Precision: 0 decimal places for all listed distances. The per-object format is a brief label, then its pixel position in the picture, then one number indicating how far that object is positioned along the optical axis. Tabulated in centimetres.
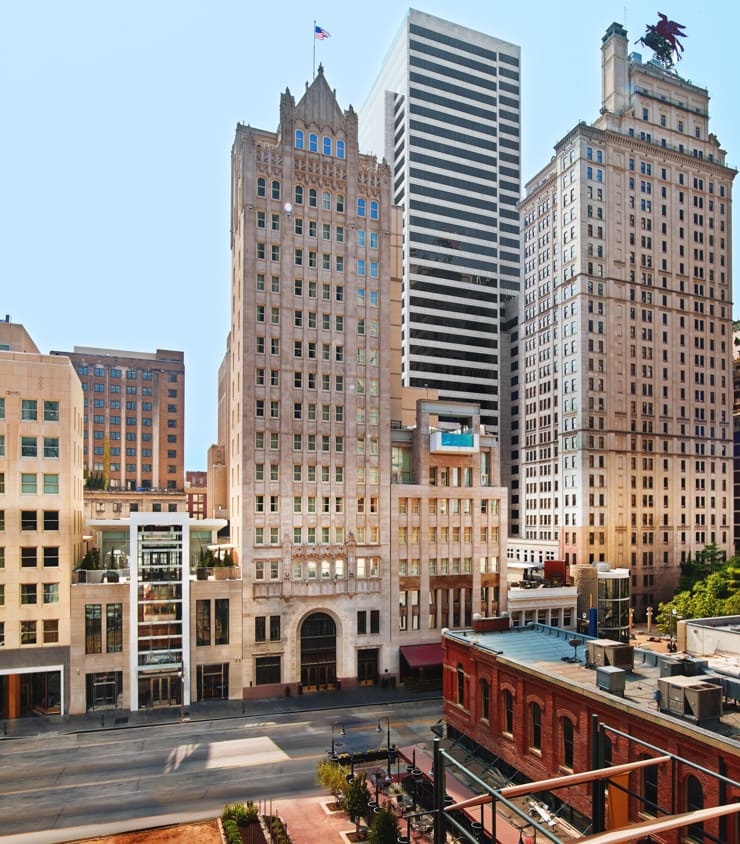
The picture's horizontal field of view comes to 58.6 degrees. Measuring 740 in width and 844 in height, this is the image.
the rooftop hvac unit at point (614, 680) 3212
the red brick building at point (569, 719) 2658
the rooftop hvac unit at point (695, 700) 2778
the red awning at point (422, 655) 6500
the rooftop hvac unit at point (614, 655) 3719
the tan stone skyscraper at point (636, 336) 11206
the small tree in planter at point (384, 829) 2969
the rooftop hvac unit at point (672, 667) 3378
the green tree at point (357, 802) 3475
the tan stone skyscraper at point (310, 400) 6400
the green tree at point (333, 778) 3638
